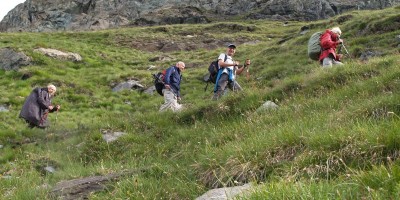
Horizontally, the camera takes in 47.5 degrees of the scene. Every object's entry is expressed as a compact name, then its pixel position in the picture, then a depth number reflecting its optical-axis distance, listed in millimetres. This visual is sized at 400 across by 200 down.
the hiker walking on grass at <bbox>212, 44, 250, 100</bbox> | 14070
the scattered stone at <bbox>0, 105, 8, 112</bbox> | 17844
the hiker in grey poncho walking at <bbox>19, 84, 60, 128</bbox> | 14406
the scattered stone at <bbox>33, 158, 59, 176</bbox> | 9514
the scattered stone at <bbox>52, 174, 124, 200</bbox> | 6707
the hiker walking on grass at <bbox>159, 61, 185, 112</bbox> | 14570
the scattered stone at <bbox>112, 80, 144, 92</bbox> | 24317
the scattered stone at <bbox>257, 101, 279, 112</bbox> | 9647
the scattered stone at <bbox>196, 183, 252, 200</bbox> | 4470
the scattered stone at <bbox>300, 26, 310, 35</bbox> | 32969
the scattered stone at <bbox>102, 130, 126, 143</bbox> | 11000
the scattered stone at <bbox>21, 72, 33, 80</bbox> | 24453
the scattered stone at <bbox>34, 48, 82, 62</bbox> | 30641
